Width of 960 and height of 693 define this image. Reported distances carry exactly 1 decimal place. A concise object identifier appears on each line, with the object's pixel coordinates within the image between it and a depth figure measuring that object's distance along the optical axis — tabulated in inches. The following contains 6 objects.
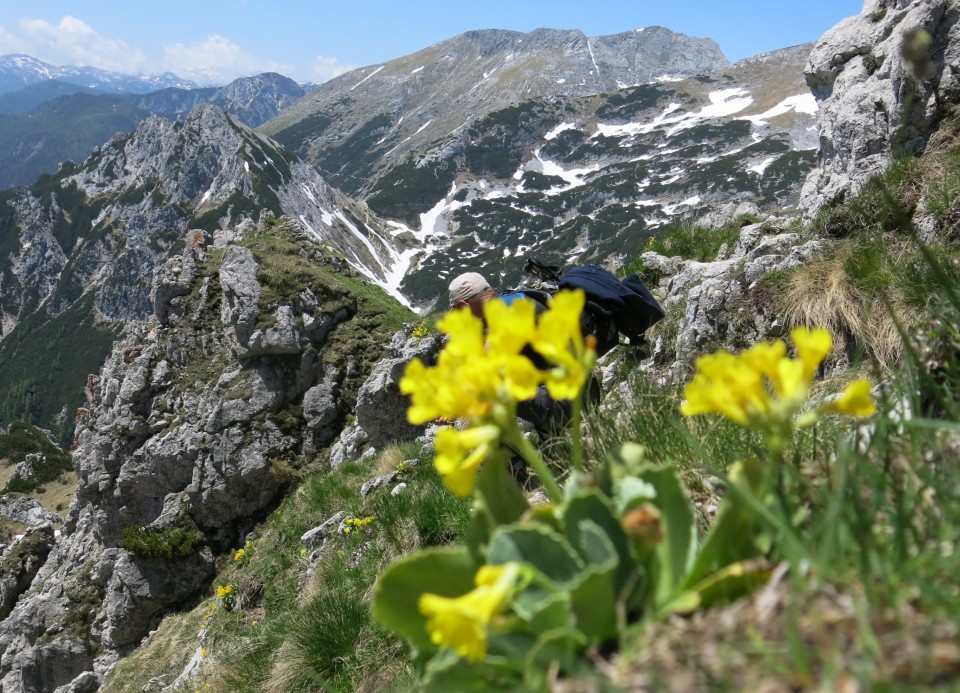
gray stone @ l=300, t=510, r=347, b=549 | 322.0
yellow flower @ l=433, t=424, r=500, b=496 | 46.9
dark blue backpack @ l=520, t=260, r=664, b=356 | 187.2
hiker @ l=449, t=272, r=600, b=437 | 164.9
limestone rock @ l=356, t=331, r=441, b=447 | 507.8
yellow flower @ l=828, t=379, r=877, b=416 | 45.1
